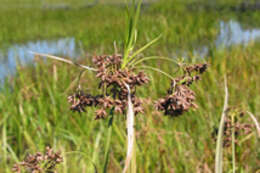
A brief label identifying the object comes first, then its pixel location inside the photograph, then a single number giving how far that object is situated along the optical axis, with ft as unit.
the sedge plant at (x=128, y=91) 1.48
